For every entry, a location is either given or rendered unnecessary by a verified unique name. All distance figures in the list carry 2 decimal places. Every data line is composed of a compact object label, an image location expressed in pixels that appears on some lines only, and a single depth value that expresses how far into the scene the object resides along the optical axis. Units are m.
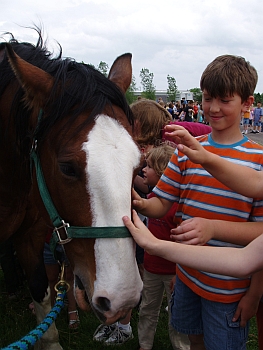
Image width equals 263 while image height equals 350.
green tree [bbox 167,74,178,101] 62.47
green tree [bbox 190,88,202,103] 62.33
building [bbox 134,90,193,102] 53.94
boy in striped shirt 1.71
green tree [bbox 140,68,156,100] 56.66
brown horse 1.53
